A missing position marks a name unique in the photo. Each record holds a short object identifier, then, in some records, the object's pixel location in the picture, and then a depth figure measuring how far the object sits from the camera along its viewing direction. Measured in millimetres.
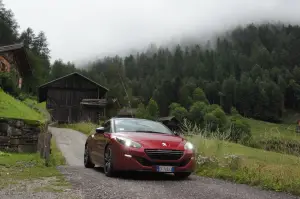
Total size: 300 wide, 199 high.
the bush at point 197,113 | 96188
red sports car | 8484
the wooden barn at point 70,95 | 51656
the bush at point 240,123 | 72775
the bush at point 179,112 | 92900
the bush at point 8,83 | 27391
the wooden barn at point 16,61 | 31781
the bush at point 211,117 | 82750
